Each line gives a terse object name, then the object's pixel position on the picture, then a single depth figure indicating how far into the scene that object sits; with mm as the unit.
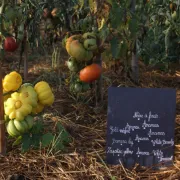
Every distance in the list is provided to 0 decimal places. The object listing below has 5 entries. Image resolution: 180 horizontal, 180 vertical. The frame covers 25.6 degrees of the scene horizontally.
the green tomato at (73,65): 2218
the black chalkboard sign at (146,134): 1793
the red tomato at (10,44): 2666
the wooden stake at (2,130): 1771
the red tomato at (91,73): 2107
